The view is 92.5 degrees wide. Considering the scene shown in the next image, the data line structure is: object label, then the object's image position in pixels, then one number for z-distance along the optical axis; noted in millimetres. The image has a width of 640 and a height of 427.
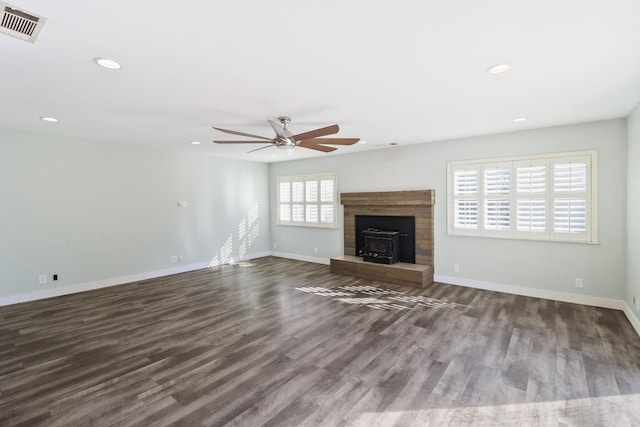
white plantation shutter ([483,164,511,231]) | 4770
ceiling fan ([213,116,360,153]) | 3539
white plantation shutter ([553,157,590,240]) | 4195
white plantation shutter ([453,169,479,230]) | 5082
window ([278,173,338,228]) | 7016
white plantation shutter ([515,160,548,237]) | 4473
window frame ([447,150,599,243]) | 4148
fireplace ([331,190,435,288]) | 5382
